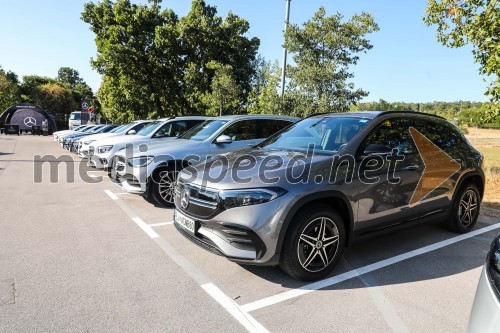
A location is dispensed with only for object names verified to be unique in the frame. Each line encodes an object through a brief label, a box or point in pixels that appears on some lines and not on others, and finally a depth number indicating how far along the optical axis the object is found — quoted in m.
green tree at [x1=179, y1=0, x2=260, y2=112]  24.83
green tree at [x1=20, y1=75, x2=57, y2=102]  65.35
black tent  40.12
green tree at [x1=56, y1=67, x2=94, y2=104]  106.83
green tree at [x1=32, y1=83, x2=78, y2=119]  64.38
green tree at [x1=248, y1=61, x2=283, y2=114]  13.37
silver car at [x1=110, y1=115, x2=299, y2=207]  6.23
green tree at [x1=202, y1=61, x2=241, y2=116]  20.05
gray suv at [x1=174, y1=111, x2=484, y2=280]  3.21
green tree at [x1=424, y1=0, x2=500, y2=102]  7.21
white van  38.94
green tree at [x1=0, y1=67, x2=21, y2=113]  50.50
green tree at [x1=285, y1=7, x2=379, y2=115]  11.68
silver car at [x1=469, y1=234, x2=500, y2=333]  1.65
